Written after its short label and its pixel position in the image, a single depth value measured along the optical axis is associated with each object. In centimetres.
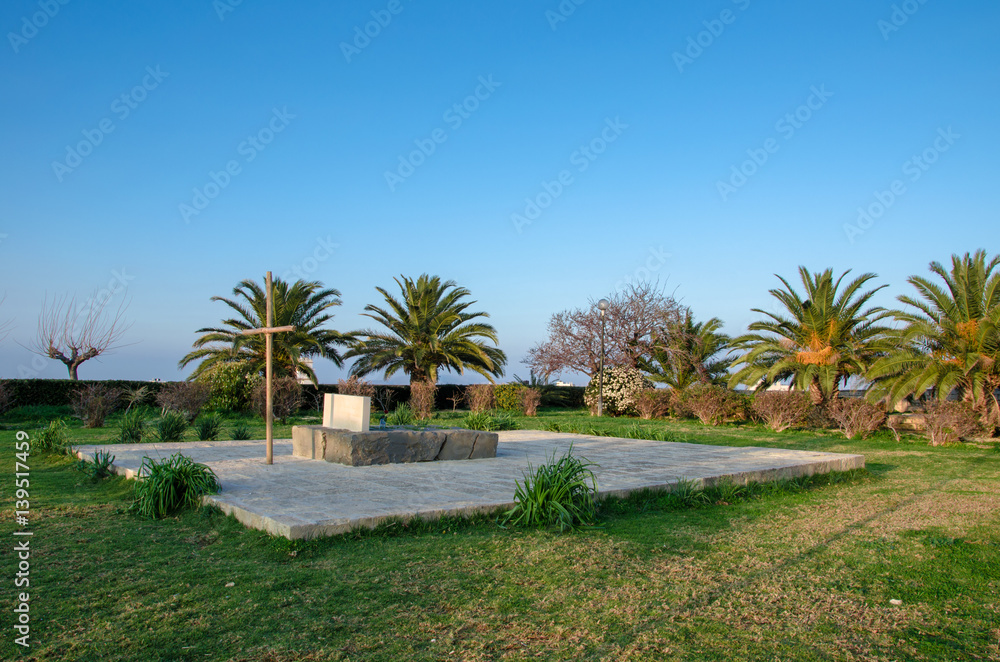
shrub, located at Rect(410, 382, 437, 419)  2023
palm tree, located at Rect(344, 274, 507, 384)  2375
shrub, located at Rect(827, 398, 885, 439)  1489
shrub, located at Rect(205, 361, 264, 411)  1838
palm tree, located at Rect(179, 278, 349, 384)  2059
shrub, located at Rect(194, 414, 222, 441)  1174
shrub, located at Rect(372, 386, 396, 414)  2242
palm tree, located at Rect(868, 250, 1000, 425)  1412
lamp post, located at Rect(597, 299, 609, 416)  2192
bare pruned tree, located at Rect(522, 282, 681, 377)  2678
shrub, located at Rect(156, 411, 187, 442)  1123
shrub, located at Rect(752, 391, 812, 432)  1611
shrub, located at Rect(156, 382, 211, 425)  1585
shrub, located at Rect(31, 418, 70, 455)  988
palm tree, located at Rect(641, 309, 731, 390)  2491
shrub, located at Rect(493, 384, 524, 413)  2298
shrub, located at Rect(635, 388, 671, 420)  2073
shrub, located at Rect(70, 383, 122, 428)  1473
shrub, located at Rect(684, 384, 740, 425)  1823
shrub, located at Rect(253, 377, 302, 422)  1719
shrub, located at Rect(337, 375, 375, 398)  2020
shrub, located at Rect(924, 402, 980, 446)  1334
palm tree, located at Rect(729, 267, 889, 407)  1781
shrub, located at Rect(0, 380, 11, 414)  1572
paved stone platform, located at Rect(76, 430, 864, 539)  527
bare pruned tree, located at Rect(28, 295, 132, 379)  2309
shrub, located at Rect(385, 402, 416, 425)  1258
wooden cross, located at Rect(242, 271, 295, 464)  776
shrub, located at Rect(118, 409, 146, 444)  1102
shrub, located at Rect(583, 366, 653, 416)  2256
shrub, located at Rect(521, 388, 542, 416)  2227
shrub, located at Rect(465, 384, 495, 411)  2300
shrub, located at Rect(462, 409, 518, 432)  1366
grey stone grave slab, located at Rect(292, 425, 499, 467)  822
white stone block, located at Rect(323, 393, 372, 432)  859
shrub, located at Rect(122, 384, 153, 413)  1795
